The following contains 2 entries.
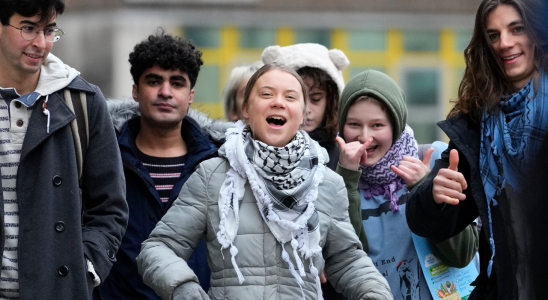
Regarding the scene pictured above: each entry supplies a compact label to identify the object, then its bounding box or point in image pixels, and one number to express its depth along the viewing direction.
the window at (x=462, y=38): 30.84
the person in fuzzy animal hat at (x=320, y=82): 9.72
